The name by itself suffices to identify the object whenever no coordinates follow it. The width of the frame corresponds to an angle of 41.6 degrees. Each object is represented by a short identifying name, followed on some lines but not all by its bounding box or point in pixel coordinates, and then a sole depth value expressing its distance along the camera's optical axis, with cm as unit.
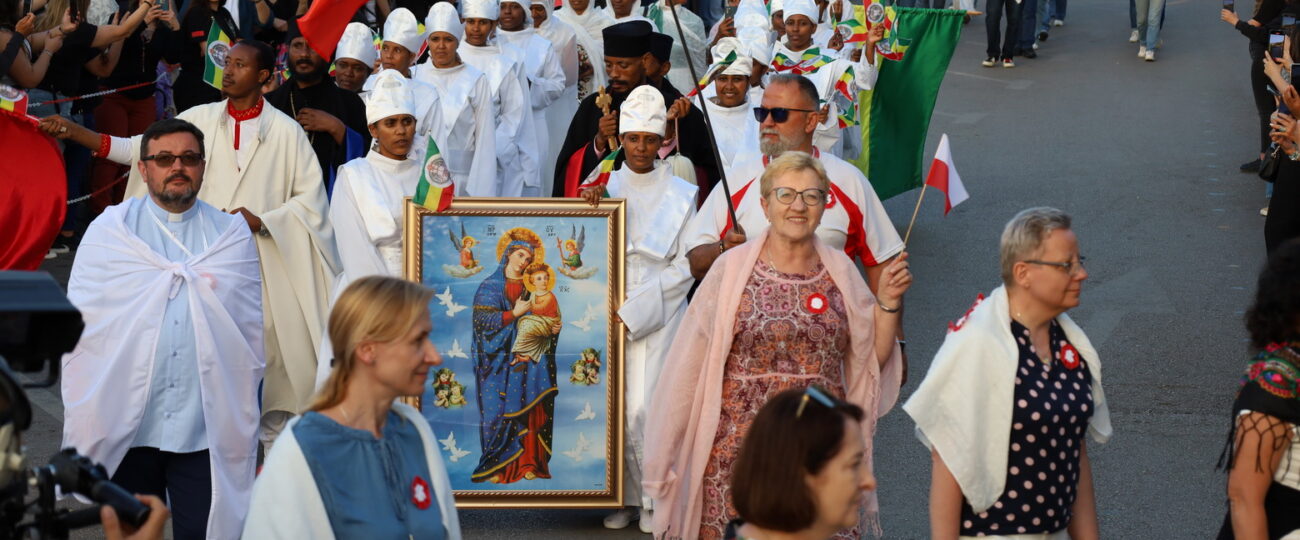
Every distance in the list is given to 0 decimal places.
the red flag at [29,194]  873
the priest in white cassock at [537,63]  1214
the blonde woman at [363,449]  395
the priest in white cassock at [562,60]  1270
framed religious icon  731
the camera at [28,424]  340
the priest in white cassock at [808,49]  1133
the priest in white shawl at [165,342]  631
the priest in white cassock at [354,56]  1013
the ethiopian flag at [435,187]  707
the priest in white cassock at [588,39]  1303
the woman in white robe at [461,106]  1055
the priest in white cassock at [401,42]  1027
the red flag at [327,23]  951
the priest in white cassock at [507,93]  1120
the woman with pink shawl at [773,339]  578
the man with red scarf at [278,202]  773
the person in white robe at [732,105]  998
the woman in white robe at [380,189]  731
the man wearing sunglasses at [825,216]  655
